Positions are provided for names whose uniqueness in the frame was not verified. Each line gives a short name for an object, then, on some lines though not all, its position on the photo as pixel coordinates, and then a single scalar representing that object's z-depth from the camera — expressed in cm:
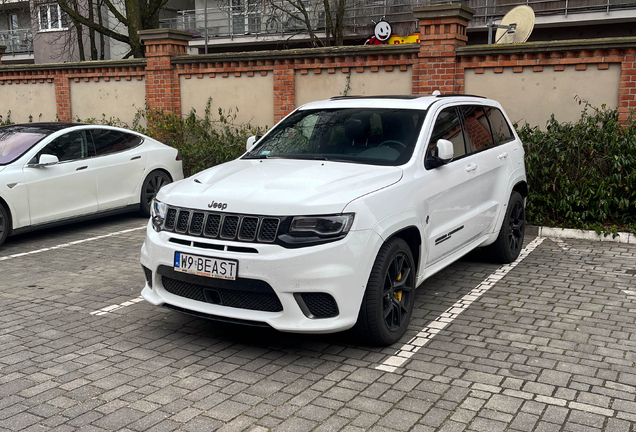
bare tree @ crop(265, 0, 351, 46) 2177
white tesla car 827
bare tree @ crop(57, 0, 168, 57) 1762
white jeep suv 432
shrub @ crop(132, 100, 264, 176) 1200
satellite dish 1259
